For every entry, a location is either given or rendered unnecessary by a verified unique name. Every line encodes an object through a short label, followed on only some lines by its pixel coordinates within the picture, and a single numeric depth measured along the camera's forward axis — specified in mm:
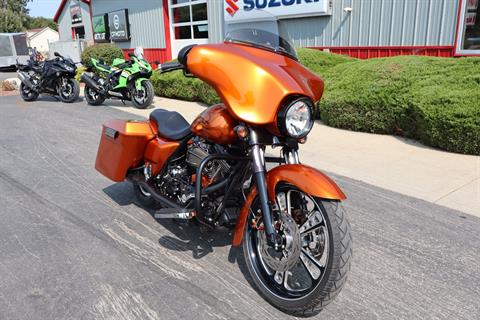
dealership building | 8008
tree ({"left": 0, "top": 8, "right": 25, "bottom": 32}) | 62312
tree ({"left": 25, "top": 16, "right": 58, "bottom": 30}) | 90106
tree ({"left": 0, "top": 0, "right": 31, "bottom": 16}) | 69000
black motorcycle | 10500
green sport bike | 9438
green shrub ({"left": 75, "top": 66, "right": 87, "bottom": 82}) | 14656
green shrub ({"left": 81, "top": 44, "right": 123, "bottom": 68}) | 15812
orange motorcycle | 2291
